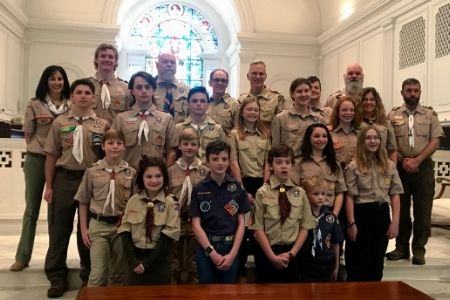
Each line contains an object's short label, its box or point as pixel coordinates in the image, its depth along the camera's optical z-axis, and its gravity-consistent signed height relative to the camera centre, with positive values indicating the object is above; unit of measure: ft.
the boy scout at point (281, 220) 10.63 -1.49
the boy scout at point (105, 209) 10.76 -1.36
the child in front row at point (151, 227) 10.19 -1.66
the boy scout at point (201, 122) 12.11 +0.72
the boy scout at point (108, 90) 12.50 +1.53
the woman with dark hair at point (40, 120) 12.28 +0.66
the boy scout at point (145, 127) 11.71 +0.54
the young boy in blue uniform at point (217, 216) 10.26 -1.41
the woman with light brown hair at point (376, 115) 13.20 +1.08
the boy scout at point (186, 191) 11.16 -0.95
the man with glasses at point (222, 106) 13.85 +1.31
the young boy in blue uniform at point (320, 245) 10.82 -2.05
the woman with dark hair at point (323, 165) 11.51 -0.30
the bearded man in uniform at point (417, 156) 14.20 -0.02
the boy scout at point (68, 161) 11.51 -0.33
